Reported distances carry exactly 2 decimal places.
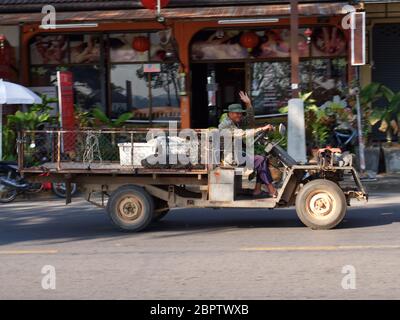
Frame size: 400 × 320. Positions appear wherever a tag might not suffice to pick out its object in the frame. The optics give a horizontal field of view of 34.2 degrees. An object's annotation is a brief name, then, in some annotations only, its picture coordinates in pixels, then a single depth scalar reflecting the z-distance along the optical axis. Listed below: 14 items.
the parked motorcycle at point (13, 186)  13.00
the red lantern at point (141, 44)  16.86
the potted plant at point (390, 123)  14.57
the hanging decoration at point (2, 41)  15.88
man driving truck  9.09
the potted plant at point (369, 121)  14.70
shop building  16.39
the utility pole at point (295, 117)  13.47
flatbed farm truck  8.81
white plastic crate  9.05
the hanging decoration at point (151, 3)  14.72
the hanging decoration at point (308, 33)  16.30
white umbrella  13.38
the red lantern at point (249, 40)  16.53
